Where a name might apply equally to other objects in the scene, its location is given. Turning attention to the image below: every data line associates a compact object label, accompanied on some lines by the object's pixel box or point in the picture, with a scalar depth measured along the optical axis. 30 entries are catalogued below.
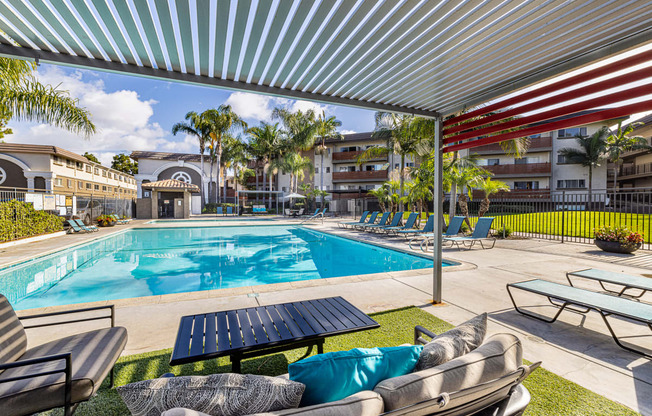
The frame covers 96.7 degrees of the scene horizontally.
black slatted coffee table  2.12
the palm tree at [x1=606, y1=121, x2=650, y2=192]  26.02
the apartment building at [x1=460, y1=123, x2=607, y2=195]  29.11
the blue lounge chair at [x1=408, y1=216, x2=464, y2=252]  10.80
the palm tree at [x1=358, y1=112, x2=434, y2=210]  14.79
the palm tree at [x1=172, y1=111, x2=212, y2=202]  31.78
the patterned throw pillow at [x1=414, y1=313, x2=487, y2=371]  1.52
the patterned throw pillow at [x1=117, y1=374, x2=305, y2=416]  1.08
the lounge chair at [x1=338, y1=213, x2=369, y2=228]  17.40
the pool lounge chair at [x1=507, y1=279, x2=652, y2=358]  3.04
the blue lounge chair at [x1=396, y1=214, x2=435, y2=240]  11.84
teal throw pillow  1.27
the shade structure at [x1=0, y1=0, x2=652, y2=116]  2.38
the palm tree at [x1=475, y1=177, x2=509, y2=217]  12.80
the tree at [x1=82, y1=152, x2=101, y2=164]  48.81
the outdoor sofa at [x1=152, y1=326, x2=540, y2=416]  1.12
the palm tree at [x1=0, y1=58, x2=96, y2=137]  5.59
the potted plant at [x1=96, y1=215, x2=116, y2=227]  17.88
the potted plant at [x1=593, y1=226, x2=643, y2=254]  8.54
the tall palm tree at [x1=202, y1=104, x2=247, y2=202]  31.55
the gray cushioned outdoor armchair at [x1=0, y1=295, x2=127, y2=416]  1.70
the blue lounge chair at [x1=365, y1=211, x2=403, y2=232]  14.04
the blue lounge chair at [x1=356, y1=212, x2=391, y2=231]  15.98
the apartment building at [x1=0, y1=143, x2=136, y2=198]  21.89
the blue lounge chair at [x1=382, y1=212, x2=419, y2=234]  13.10
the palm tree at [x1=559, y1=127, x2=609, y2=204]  26.91
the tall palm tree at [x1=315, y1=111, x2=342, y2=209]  31.31
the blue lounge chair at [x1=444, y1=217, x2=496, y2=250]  9.62
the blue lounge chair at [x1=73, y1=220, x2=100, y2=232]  15.18
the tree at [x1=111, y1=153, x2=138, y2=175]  52.12
